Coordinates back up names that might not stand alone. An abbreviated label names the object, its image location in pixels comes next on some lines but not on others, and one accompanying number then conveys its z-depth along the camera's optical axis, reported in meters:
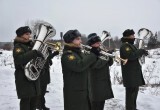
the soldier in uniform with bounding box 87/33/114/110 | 6.26
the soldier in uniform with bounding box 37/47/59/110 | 7.40
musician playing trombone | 4.81
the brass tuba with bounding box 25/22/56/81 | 5.44
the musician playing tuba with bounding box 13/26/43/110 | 5.47
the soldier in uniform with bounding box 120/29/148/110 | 6.86
